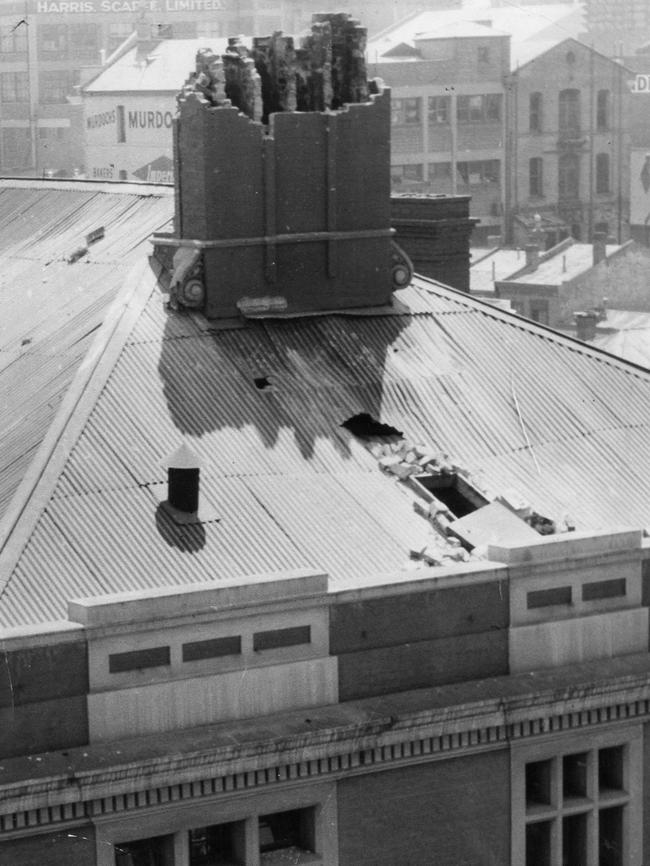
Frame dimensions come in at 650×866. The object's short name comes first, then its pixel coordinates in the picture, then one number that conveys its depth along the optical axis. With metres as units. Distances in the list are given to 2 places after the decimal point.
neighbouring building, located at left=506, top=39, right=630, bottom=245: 140.88
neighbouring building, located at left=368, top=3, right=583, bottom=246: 138.62
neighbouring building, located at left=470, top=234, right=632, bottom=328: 106.25
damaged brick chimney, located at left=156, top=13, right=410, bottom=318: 33.66
